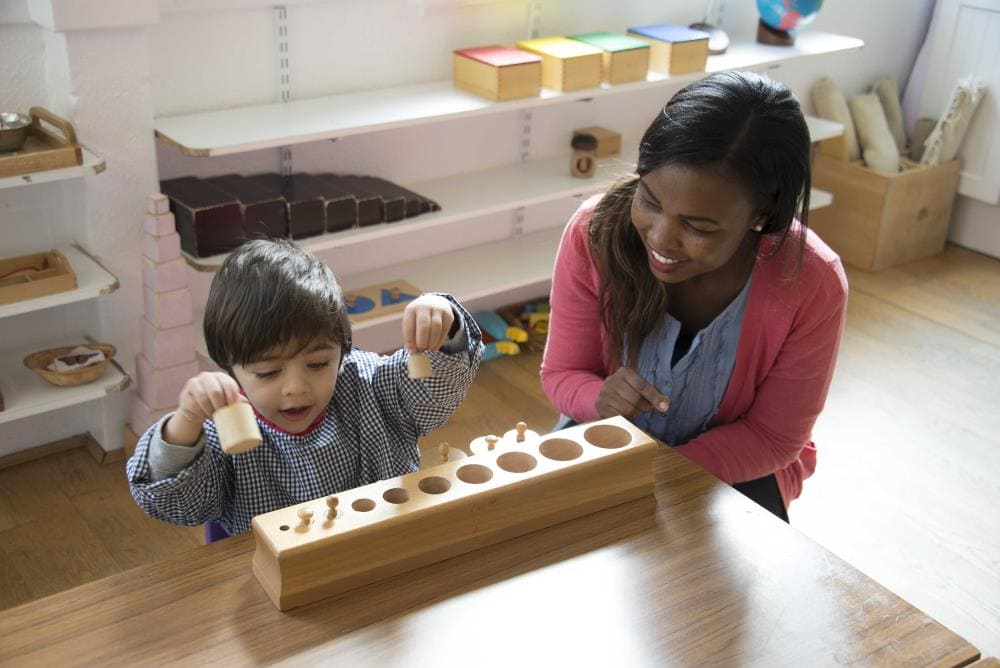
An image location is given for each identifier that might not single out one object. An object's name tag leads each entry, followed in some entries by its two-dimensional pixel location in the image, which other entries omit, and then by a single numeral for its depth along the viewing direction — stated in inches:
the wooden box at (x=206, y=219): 94.8
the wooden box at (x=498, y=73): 107.3
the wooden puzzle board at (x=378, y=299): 109.1
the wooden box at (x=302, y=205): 100.7
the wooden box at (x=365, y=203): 104.8
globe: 131.3
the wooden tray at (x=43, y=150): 82.8
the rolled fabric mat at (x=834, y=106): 154.3
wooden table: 38.7
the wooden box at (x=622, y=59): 115.4
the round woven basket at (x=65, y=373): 92.7
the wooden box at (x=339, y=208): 102.8
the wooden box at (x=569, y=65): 111.7
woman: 54.4
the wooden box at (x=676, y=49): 120.7
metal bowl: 84.3
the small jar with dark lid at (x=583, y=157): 123.8
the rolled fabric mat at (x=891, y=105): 163.6
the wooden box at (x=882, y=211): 151.7
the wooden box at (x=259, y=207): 97.9
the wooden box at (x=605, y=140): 128.2
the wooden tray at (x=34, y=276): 86.7
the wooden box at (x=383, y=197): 106.0
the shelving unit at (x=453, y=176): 95.7
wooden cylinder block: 40.4
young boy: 47.3
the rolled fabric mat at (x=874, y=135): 152.7
